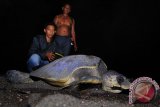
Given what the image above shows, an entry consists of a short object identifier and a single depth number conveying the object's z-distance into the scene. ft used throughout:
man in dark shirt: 13.13
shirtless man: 15.49
